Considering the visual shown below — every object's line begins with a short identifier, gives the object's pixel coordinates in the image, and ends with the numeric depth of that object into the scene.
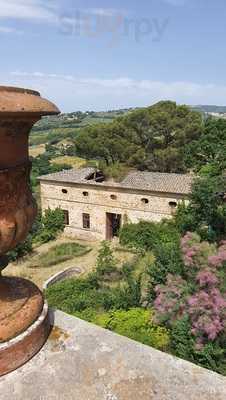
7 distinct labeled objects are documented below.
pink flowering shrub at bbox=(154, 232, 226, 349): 7.75
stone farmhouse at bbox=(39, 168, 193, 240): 17.95
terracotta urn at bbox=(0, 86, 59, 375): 1.64
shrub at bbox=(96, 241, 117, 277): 14.64
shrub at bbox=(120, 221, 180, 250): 16.78
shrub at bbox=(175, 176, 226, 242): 14.58
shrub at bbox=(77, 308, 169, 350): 8.63
